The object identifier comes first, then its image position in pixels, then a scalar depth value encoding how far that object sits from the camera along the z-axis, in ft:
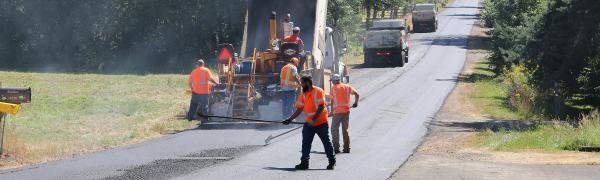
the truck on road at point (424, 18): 269.64
